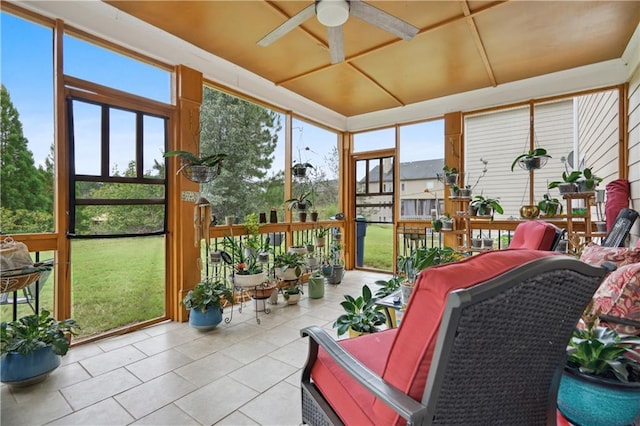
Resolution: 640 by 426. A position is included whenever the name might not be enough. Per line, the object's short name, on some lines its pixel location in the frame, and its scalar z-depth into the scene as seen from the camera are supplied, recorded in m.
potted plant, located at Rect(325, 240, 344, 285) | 4.98
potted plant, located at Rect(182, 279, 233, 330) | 3.05
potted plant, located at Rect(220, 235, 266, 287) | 3.40
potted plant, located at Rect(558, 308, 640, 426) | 1.02
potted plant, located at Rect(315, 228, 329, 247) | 4.95
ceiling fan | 2.12
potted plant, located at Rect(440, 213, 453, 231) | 4.52
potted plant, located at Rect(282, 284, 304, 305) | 3.98
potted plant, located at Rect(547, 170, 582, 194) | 3.49
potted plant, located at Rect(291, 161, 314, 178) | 4.55
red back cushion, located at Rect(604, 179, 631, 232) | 3.37
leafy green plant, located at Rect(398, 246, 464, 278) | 2.03
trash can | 6.02
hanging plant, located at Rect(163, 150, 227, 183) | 3.14
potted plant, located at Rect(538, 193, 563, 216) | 3.78
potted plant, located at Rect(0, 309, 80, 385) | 2.04
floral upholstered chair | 1.64
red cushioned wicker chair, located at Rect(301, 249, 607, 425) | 0.78
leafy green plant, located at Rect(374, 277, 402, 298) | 2.52
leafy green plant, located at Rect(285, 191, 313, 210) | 4.57
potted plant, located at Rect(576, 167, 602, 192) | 3.36
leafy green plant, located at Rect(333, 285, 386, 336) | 2.20
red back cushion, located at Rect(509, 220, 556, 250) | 2.16
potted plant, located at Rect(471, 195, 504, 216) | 4.13
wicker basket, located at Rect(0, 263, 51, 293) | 1.91
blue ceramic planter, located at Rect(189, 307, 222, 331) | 3.05
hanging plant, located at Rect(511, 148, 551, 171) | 3.85
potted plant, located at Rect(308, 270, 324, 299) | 4.23
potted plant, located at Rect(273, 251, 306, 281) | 4.09
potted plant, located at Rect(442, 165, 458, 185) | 4.52
